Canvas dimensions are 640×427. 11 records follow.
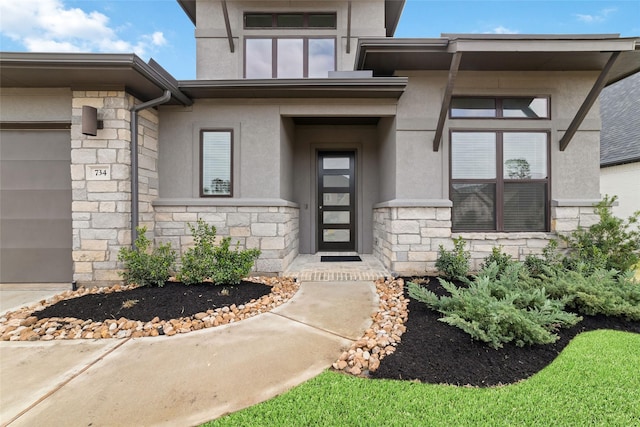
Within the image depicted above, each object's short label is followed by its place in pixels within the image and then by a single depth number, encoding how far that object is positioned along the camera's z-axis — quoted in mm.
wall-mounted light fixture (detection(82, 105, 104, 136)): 3875
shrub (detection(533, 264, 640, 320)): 2916
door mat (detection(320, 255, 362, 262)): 5680
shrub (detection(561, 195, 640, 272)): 4203
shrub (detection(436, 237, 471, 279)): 4258
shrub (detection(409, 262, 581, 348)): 2363
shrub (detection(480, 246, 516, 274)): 4330
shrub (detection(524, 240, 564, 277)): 4402
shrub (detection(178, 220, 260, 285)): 3928
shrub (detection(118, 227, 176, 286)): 3816
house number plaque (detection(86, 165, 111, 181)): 4094
